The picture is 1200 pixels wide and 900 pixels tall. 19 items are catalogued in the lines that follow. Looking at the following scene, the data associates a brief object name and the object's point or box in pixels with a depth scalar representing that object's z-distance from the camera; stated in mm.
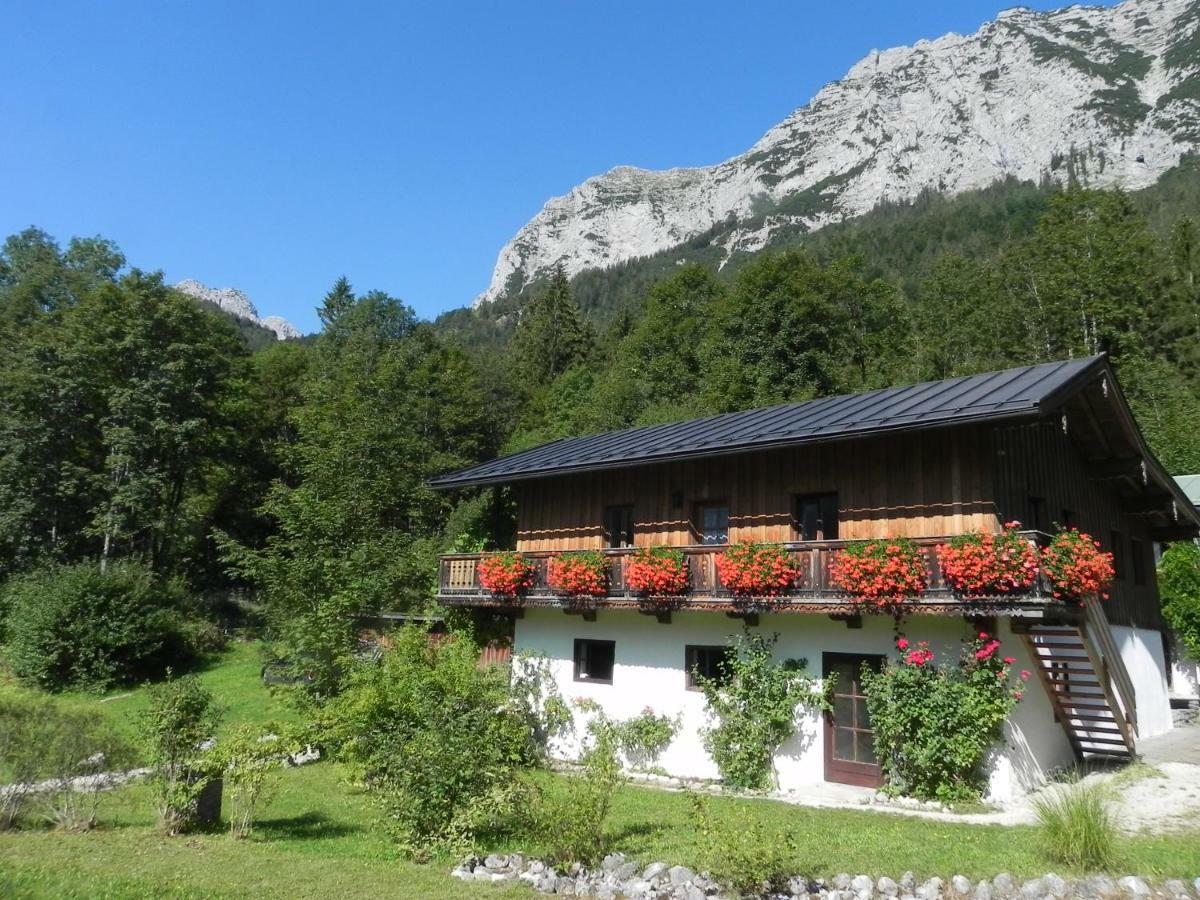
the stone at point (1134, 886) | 8327
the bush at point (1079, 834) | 9133
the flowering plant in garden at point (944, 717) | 12930
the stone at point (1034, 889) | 8359
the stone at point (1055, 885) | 8398
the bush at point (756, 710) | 15156
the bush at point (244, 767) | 11641
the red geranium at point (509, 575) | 19297
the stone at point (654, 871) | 9398
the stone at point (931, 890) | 8641
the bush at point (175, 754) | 11453
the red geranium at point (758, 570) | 14750
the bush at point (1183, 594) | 23969
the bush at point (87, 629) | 27188
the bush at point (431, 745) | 11125
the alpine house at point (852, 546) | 13664
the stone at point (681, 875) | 9180
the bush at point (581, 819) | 9914
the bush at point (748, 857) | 8570
